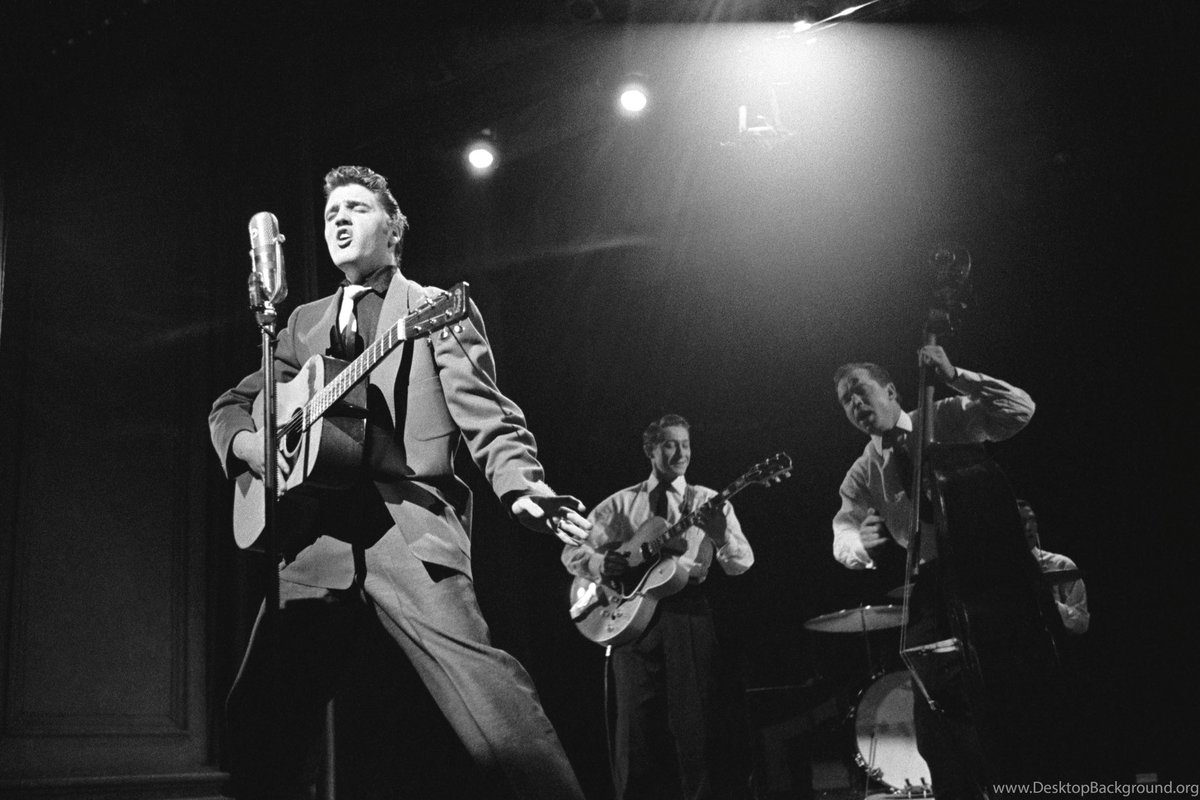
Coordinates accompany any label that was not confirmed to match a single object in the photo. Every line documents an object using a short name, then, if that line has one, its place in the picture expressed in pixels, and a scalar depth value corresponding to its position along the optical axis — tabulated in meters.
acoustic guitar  2.49
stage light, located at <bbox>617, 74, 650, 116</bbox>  5.66
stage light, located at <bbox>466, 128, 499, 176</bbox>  5.98
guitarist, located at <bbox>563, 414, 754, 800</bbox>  5.12
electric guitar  5.25
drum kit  5.26
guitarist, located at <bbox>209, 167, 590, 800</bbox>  2.19
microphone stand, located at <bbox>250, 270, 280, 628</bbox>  2.18
